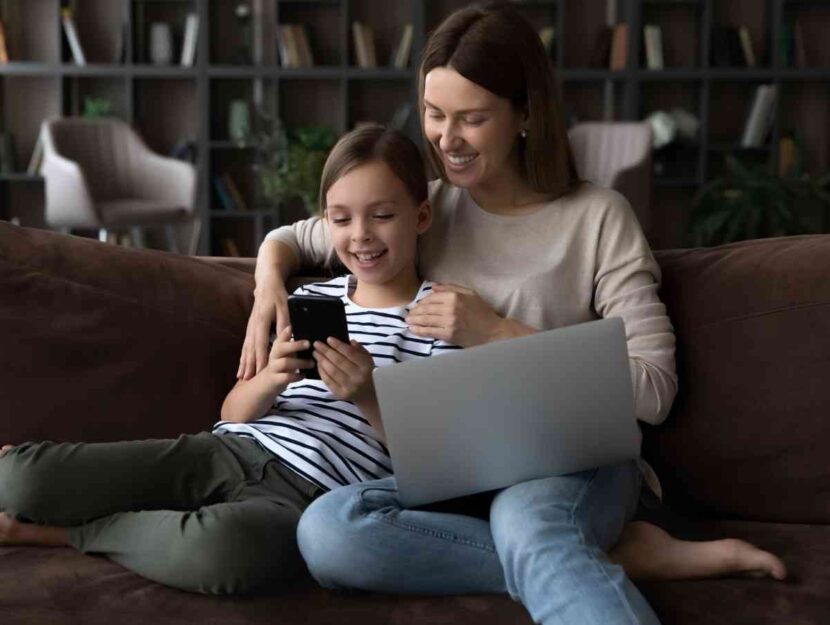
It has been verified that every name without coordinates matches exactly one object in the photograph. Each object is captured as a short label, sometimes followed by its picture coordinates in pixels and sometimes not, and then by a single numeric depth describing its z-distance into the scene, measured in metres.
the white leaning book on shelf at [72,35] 6.19
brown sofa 1.66
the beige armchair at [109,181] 5.56
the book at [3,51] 6.17
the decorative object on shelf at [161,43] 6.24
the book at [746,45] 6.25
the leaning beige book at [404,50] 6.30
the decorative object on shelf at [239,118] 6.39
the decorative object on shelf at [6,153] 6.28
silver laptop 1.33
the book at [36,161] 6.33
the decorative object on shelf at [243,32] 6.37
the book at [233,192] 6.42
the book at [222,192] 6.40
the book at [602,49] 6.25
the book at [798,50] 6.25
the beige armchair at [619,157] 5.38
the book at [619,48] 6.21
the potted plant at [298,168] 4.40
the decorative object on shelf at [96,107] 6.32
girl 1.43
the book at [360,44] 6.33
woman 1.41
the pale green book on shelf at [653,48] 6.26
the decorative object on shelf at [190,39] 6.25
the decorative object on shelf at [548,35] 6.35
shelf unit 6.29
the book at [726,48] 6.23
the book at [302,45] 6.31
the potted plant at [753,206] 5.68
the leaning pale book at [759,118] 6.21
